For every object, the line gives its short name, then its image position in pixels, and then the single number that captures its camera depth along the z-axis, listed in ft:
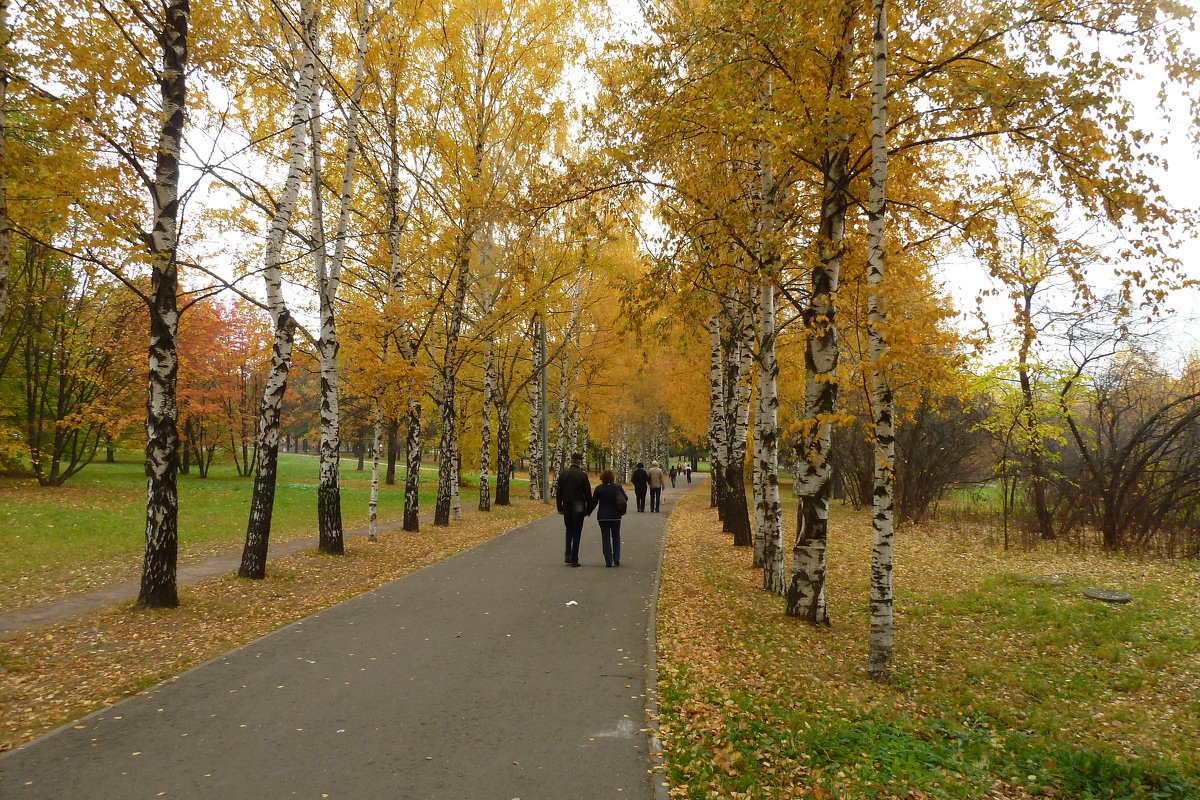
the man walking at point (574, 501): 36.09
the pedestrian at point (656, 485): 70.90
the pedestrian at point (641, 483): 70.74
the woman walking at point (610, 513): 36.81
